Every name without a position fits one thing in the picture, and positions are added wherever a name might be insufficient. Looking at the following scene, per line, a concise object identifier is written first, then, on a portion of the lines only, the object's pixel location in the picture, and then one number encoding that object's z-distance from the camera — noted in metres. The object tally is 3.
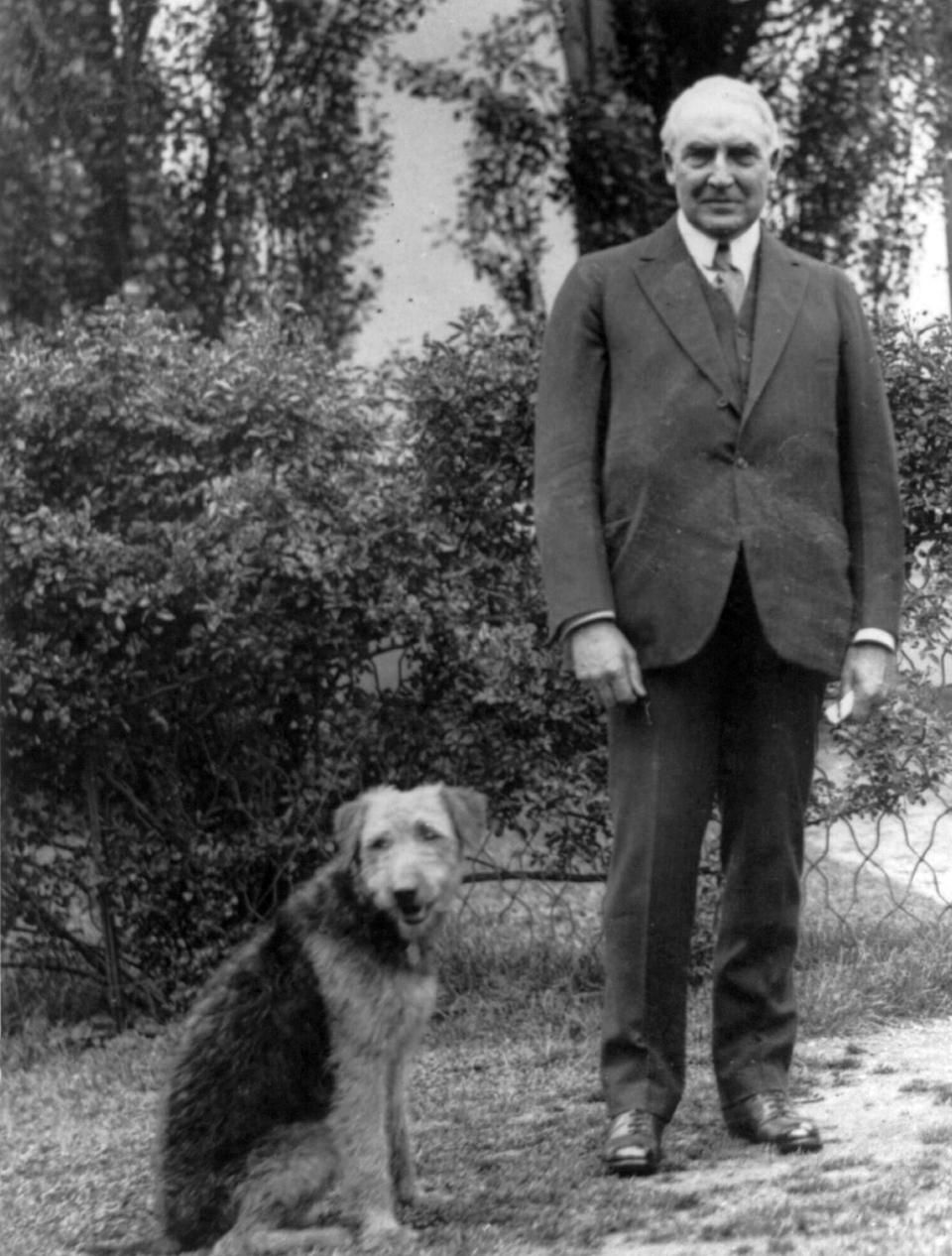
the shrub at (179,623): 5.42
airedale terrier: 3.63
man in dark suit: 3.99
